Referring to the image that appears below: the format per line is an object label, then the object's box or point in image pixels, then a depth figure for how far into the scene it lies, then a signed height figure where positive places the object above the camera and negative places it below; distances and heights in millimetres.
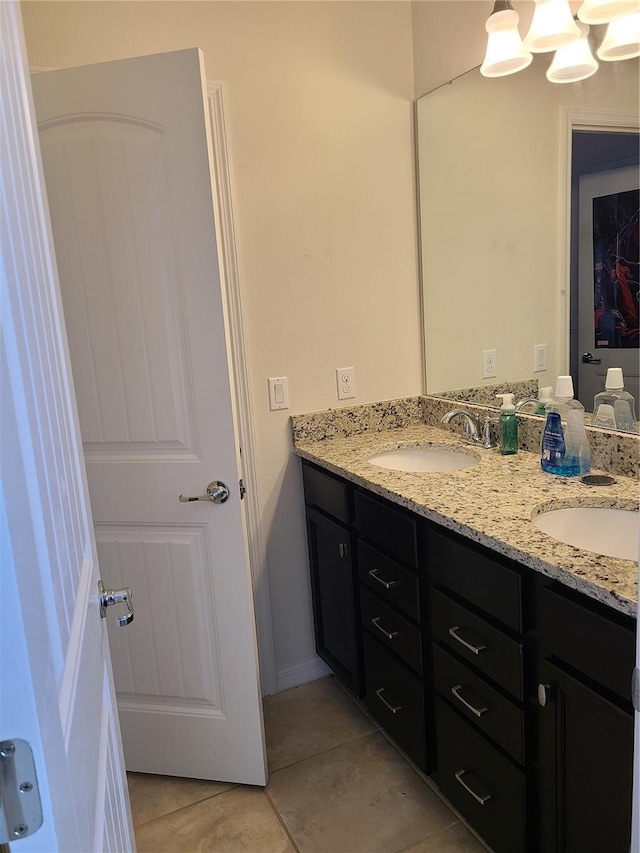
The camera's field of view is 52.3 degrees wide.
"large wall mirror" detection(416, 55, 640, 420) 1840 +298
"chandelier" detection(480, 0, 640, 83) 1601 +689
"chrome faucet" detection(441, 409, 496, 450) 2141 -417
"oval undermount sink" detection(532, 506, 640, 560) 1512 -536
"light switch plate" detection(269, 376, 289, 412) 2271 -256
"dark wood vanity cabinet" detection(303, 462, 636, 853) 1150 -815
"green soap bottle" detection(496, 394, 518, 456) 2008 -377
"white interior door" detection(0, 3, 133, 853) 480 -203
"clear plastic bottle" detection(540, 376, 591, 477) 1755 -396
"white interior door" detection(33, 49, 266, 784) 1643 -176
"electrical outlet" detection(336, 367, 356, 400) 2373 -245
